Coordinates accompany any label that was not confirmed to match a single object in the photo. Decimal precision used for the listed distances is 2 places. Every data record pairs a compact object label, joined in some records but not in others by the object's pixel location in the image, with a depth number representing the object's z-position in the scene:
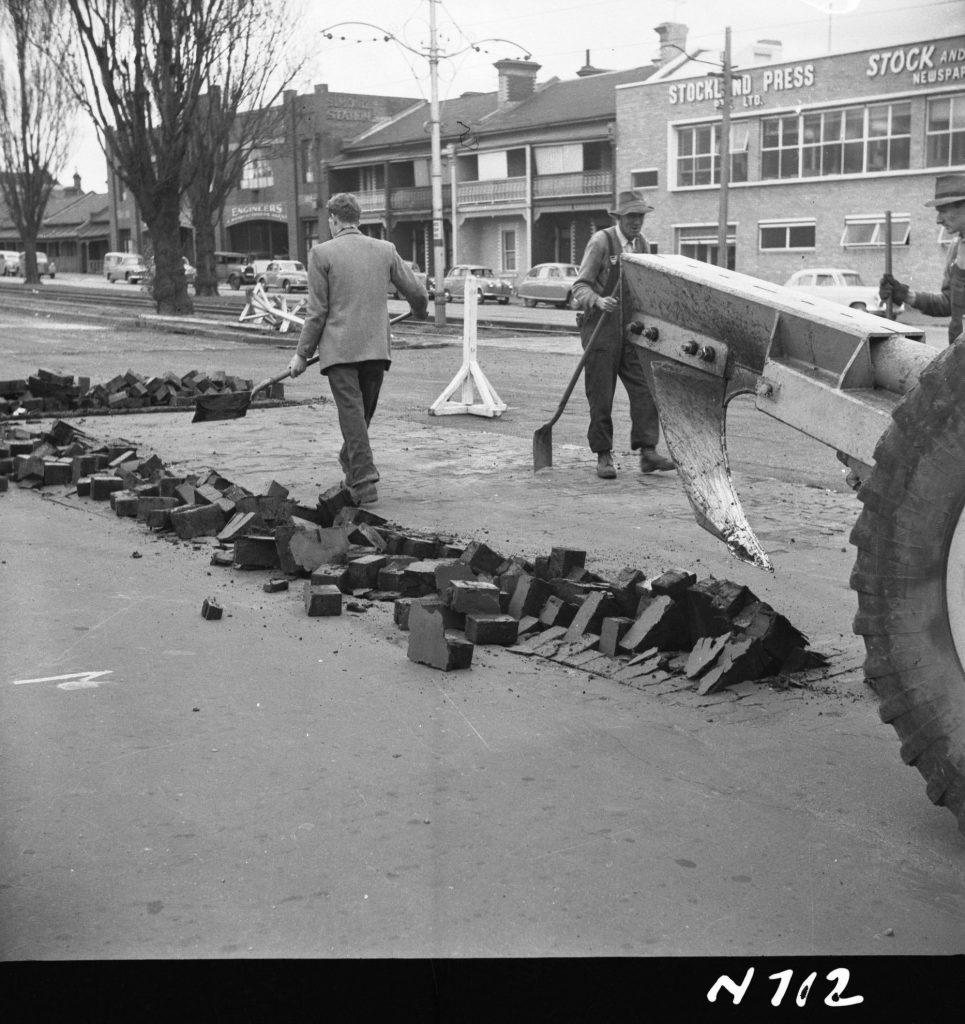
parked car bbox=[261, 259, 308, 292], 51.22
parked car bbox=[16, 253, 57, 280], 76.75
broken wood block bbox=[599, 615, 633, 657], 5.12
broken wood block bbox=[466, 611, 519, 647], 5.32
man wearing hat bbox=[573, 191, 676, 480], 8.86
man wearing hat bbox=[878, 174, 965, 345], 6.82
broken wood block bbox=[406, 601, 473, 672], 4.98
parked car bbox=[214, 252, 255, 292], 57.12
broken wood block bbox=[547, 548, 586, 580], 5.73
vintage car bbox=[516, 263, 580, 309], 46.75
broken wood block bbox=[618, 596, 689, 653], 5.03
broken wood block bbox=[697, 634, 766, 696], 4.70
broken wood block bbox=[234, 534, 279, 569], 6.66
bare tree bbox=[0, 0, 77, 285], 56.81
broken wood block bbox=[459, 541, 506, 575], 5.88
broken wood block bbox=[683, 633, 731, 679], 4.79
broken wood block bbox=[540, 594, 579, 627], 5.46
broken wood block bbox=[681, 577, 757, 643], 4.96
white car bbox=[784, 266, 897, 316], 37.34
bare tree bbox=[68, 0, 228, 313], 32.12
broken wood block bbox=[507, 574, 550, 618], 5.55
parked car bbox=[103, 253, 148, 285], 68.50
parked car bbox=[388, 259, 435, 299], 37.01
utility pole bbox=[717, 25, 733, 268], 33.78
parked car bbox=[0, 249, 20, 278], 77.25
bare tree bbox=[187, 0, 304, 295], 34.56
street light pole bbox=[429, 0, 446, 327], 27.32
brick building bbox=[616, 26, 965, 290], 41.47
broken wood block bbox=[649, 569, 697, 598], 5.11
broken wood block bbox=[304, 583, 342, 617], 5.81
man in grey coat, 8.32
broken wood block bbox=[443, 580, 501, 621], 5.43
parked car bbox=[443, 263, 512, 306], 50.03
